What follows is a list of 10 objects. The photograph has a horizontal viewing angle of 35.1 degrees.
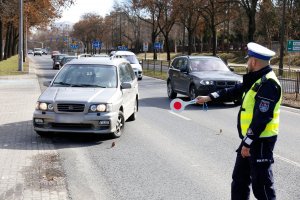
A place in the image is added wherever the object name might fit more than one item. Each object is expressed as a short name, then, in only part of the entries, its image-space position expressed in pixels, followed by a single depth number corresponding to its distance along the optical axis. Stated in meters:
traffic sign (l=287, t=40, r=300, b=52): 31.39
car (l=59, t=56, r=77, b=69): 39.23
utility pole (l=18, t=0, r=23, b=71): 33.44
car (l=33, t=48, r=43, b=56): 114.75
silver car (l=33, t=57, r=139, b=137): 9.18
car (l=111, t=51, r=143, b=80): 30.17
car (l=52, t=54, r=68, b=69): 46.44
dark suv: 15.65
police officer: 4.21
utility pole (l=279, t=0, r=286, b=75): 31.94
